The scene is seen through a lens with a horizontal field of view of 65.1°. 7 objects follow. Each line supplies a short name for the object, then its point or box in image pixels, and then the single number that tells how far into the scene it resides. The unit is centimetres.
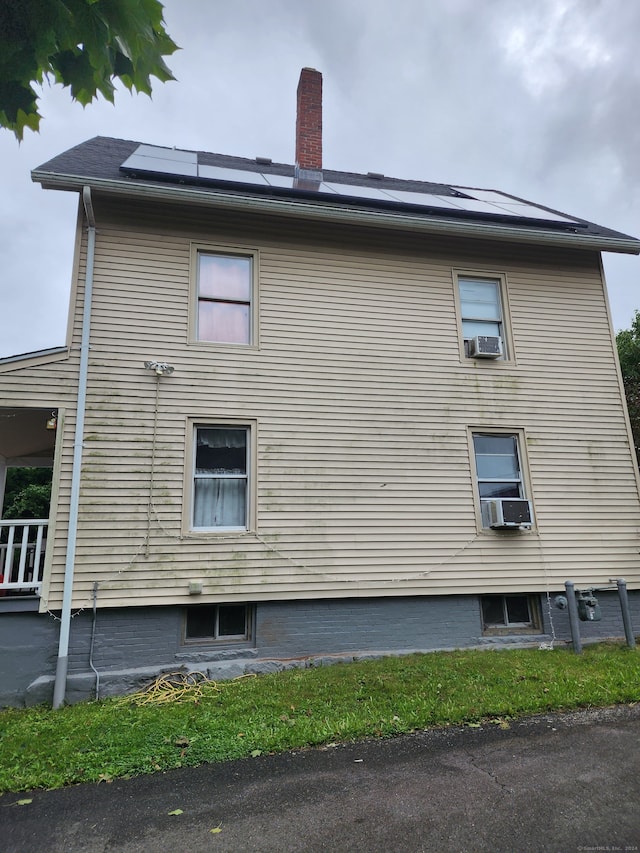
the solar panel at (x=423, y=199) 878
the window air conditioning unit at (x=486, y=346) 793
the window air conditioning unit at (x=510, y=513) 719
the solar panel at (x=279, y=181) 817
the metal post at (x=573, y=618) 665
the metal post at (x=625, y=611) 688
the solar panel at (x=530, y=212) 904
